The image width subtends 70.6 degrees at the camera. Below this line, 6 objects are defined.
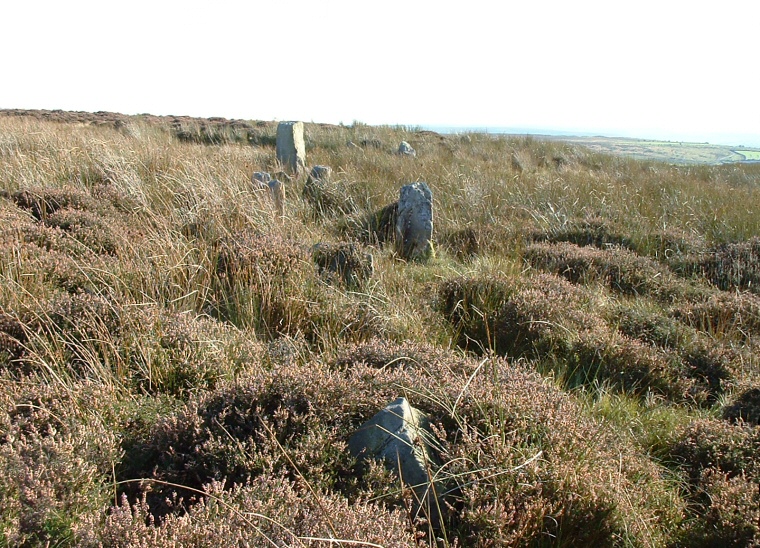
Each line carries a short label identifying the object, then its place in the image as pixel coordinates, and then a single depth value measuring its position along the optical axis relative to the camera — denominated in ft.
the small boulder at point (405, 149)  46.04
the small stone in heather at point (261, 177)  25.15
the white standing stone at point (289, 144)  36.18
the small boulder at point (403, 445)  7.39
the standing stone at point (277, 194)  22.27
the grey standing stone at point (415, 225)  21.65
